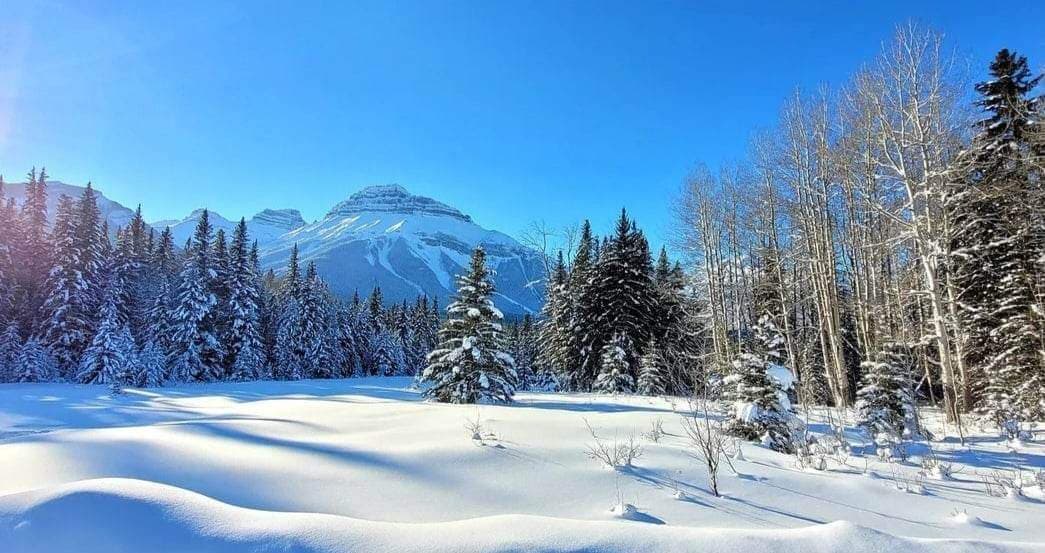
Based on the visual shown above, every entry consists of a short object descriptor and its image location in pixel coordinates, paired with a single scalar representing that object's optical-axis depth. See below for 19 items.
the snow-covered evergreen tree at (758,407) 6.79
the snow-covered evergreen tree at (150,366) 19.02
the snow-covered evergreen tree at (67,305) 22.64
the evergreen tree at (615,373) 18.97
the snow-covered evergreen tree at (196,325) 24.50
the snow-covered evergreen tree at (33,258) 24.25
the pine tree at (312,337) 33.62
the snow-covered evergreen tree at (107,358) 18.86
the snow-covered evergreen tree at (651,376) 17.41
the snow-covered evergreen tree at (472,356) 12.38
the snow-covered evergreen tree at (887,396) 8.04
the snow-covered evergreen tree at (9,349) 20.17
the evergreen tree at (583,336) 22.45
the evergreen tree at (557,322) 24.97
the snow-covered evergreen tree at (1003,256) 10.84
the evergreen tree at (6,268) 23.08
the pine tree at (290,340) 32.41
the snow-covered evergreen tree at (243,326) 27.38
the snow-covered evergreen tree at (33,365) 19.91
